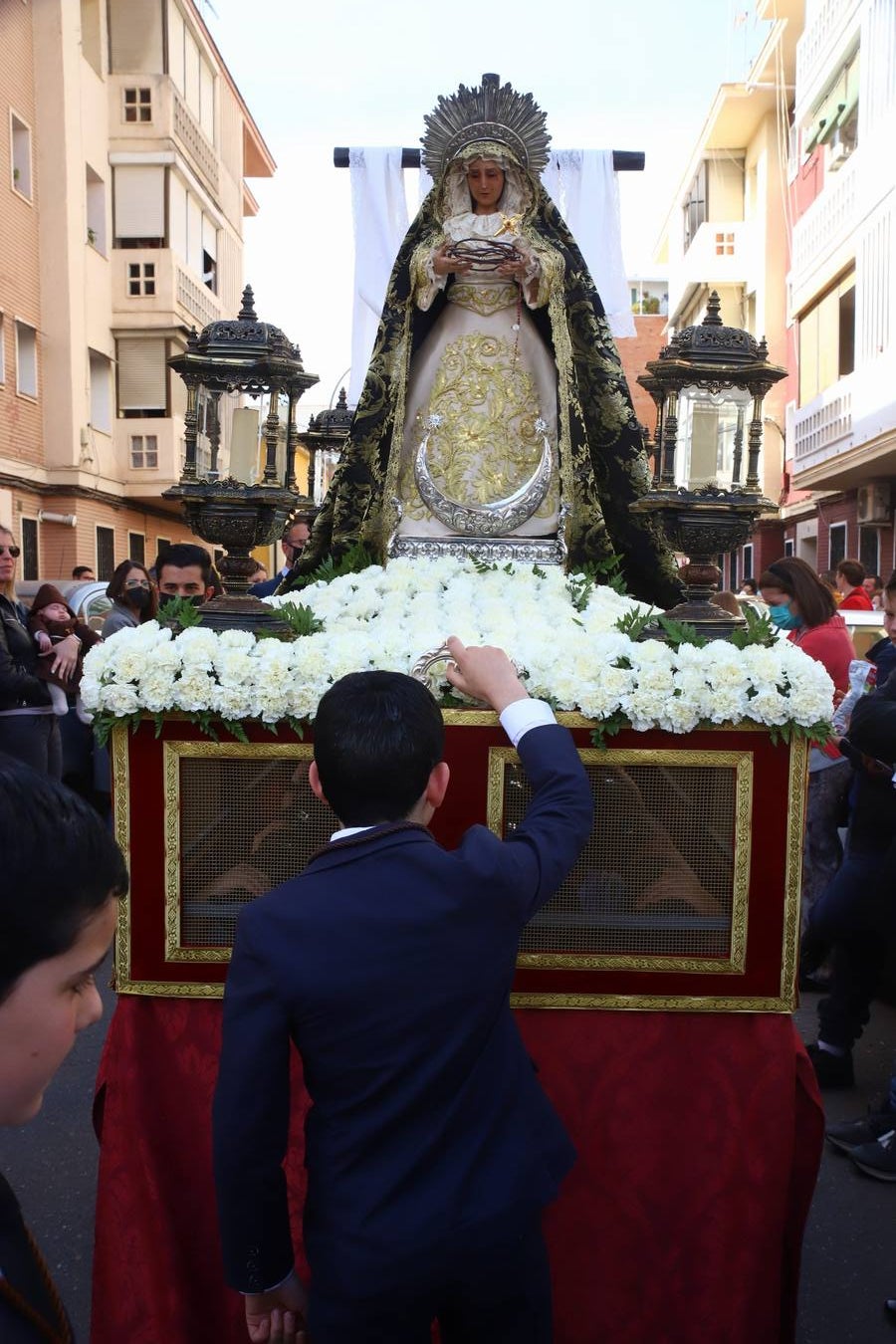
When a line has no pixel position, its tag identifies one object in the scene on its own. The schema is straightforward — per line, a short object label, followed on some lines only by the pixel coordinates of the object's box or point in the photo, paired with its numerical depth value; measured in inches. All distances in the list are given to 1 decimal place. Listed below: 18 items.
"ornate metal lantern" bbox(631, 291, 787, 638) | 105.3
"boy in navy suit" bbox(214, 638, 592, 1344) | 58.7
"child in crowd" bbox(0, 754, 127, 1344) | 37.7
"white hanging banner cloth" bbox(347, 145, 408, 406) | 213.0
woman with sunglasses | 185.8
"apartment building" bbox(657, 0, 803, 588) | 789.9
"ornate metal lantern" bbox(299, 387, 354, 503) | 201.6
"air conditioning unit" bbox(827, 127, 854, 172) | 575.8
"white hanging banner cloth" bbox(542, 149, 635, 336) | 209.3
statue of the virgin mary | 144.0
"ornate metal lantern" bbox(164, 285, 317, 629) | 108.8
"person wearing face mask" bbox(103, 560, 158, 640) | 219.6
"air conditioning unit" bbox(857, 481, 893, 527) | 577.0
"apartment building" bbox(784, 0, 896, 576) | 501.7
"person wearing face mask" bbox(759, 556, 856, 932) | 170.1
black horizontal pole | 211.0
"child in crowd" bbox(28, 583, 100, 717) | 192.9
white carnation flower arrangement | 89.7
